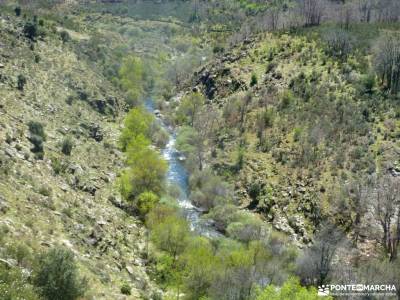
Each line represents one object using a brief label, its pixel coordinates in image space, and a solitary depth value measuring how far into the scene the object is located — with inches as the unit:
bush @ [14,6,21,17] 4122.8
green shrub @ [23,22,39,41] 3720.5
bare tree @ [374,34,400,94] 3181.6
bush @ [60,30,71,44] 4283.0
